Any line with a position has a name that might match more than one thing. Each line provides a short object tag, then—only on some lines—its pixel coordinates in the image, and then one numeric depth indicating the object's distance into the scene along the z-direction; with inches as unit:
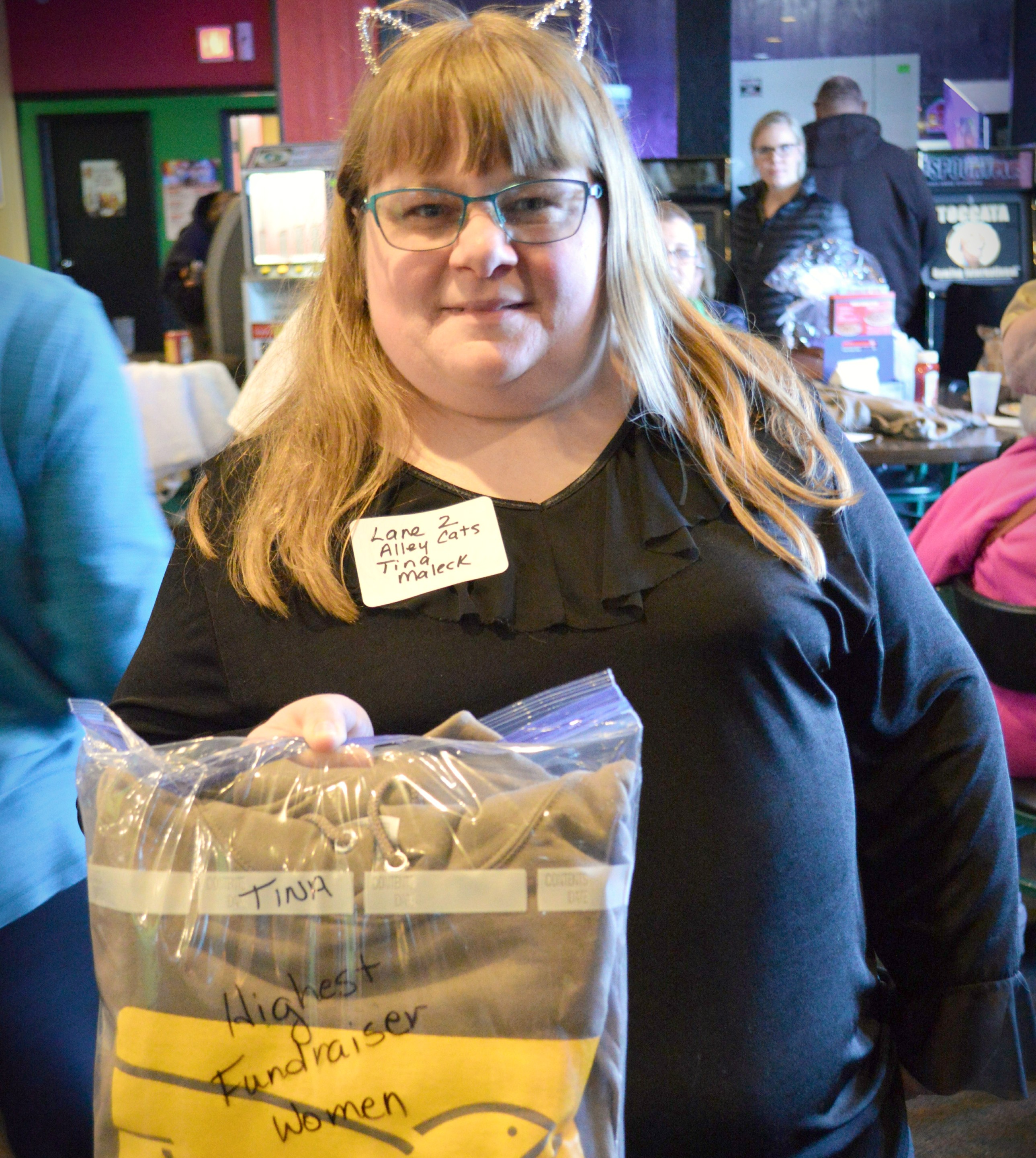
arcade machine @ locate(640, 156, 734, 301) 246.4
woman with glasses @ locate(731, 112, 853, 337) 197.8
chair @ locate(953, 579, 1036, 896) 70.0
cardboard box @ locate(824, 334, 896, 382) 138.3
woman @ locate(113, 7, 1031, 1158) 37.2
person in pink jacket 72.6
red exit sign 344.8
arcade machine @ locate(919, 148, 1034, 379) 264.4
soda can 201.3
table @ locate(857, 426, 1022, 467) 120.6
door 364.8
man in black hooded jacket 218.7
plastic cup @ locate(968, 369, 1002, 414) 146.6
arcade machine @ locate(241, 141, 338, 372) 194.1
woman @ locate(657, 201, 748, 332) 138.1
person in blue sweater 48.4
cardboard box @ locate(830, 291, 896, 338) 137.8
